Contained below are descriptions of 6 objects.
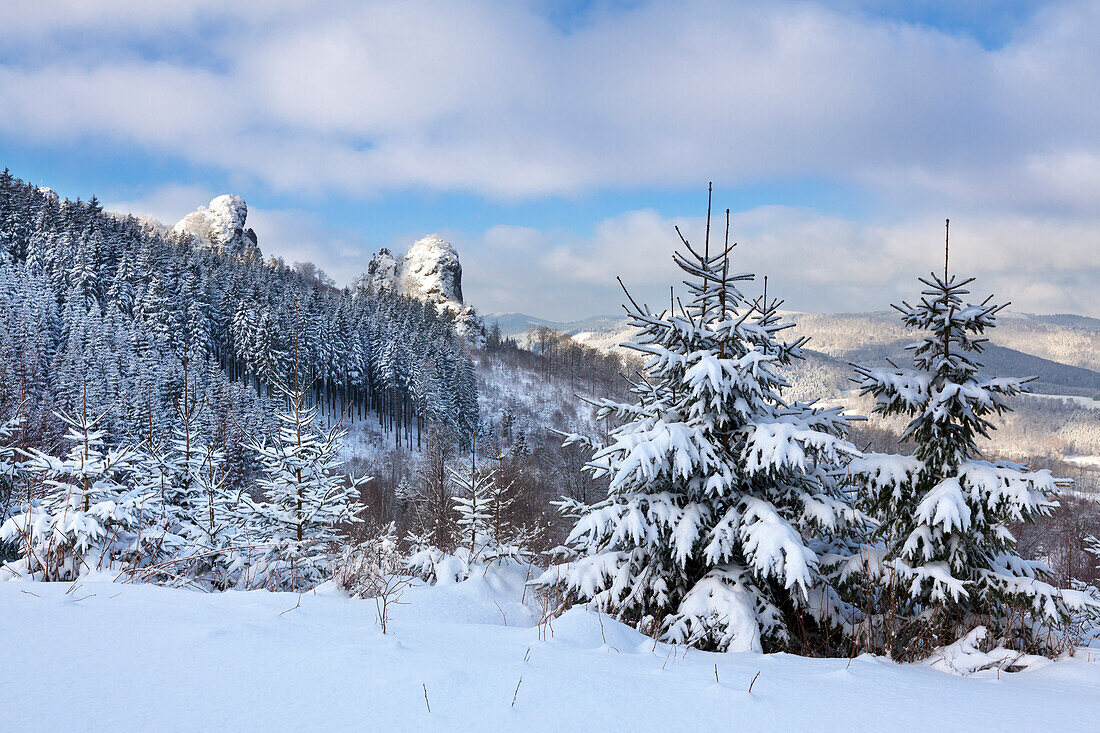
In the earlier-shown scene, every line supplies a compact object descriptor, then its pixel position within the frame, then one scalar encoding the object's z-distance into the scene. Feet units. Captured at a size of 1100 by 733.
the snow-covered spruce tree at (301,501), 23.48
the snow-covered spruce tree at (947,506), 15.60
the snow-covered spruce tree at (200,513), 21.33
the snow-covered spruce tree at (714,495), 15.76
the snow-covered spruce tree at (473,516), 29.56
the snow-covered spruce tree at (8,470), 27.73
